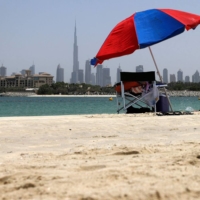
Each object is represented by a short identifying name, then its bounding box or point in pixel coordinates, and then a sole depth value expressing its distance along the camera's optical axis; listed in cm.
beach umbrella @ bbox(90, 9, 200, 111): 928
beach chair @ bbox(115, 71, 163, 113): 1038
